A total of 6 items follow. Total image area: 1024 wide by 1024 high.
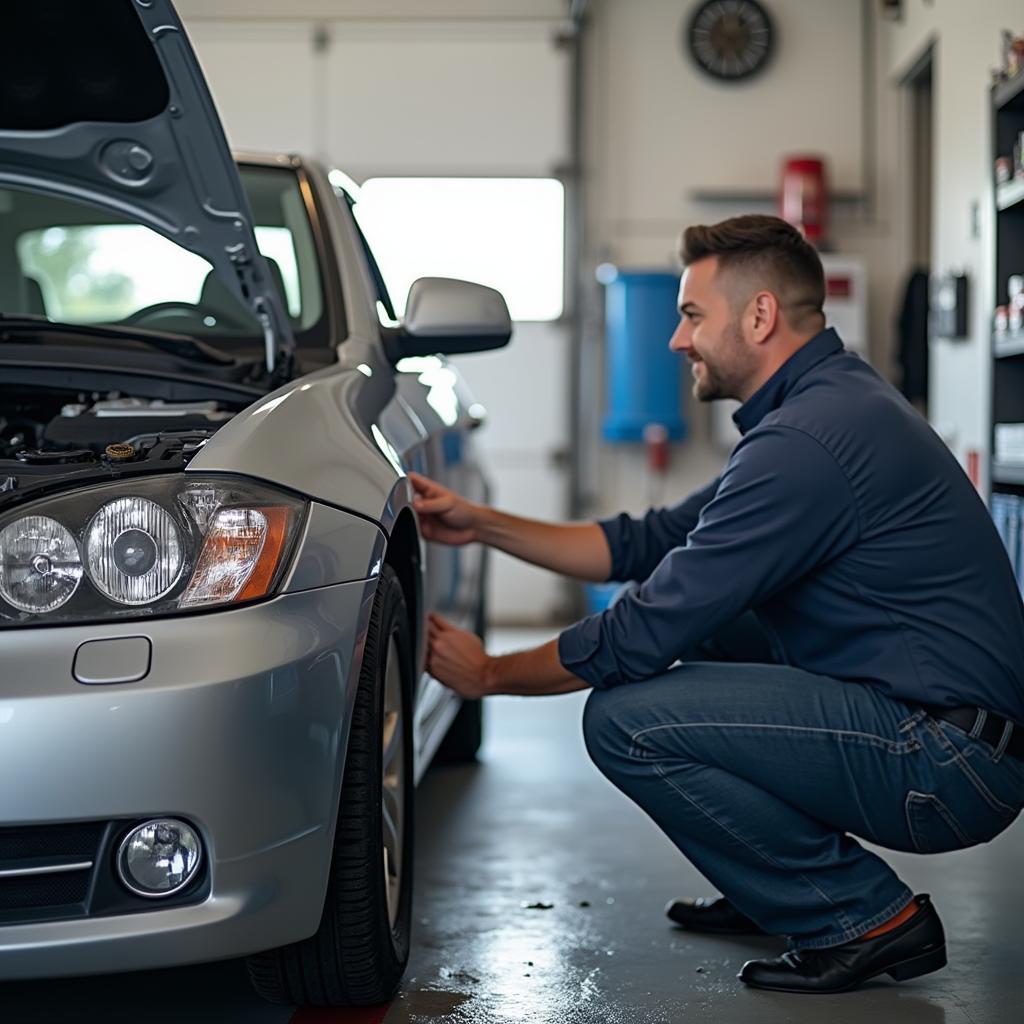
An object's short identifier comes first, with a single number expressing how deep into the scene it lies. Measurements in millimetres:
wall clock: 7625
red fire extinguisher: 7379
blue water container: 7289
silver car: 1586
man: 2203
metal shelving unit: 4012
